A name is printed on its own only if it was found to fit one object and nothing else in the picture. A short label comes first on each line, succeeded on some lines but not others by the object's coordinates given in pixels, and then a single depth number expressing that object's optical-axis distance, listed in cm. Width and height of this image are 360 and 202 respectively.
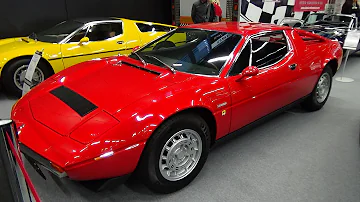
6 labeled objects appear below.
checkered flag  711
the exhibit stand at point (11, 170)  111
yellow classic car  400
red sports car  174
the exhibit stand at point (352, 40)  478
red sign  855
